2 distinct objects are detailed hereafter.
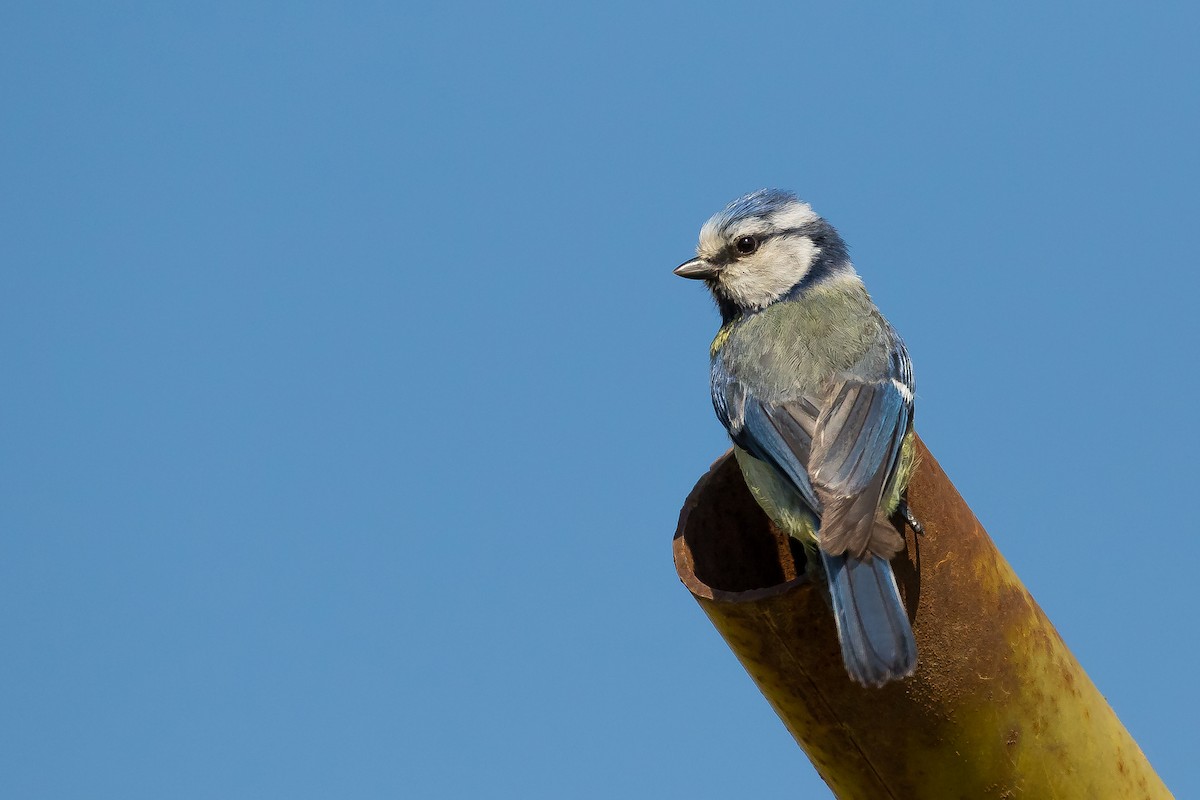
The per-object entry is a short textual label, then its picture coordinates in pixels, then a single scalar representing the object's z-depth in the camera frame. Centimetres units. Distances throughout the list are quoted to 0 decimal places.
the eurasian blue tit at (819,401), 535
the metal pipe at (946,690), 535
